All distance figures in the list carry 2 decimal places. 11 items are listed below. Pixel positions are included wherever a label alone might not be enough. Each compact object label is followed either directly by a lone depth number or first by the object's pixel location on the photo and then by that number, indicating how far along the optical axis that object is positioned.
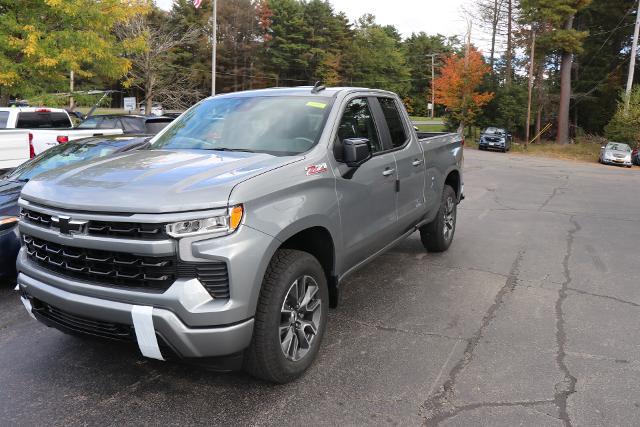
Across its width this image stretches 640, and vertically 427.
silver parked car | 27.38
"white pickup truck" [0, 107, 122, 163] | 9.74
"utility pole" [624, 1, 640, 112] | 30.77
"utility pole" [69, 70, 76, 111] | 16.23
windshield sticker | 4.06
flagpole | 25.58
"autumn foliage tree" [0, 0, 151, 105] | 13.53
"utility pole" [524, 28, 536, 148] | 38.25
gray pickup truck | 2.68
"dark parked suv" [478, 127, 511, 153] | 35.28
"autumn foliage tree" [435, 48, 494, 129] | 40.53
